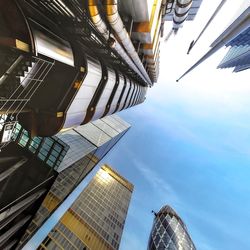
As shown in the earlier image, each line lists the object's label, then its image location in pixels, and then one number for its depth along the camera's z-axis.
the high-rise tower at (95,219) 49.25
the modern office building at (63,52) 4.98
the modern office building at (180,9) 16.29
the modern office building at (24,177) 15.97
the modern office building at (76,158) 27.15
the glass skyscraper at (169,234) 83.13
